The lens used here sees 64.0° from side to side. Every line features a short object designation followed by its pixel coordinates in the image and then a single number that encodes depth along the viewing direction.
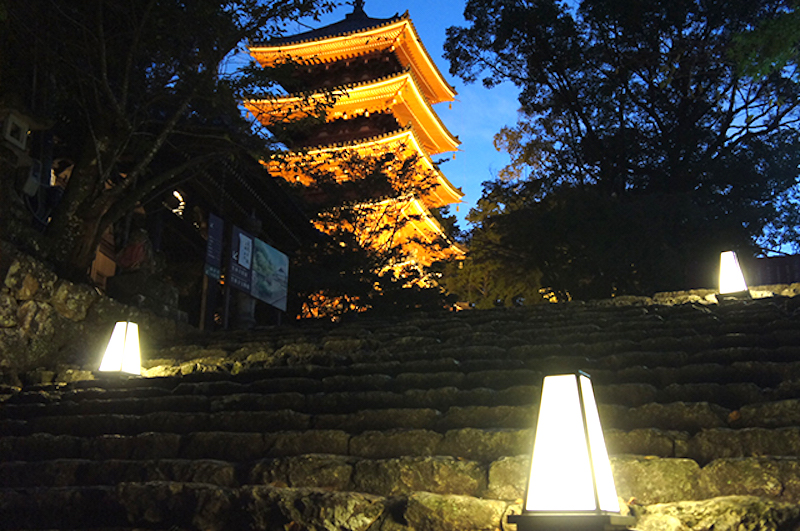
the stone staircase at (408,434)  2.91
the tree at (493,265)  17.00
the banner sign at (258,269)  11.07
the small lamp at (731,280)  7.54
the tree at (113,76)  8.03
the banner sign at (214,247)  10.08
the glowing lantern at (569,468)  2.05
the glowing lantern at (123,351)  6.16
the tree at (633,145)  14.90
